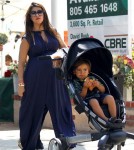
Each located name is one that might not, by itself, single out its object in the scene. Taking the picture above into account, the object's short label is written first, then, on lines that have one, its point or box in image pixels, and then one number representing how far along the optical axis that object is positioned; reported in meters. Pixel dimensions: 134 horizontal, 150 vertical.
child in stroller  5.00
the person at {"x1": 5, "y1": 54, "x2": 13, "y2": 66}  11.23
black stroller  4.74
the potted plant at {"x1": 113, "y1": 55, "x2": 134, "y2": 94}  8.42
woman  5.88
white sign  9.14
